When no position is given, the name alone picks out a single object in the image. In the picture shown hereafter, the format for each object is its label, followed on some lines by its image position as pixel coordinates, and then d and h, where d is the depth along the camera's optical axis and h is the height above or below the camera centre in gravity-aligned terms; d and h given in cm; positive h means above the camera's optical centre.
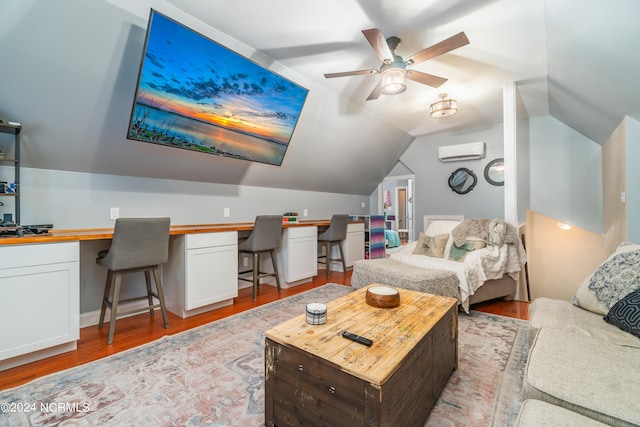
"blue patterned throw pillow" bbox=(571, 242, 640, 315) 156 -41
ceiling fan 198 +123
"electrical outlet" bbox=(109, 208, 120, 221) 268 +2
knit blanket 297 -21
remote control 123 -56
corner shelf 194 +42
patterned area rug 138 -99
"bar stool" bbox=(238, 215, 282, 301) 317 -29
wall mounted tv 213 +111
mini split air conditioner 489 +112
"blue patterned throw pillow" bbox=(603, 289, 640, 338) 135 -52
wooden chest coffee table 103 -64
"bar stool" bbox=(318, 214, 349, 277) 415 -30
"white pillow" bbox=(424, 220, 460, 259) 348 -18
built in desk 176 -52
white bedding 270 -54
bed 266 -55
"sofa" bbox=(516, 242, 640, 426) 91 -60
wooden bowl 168 -51
